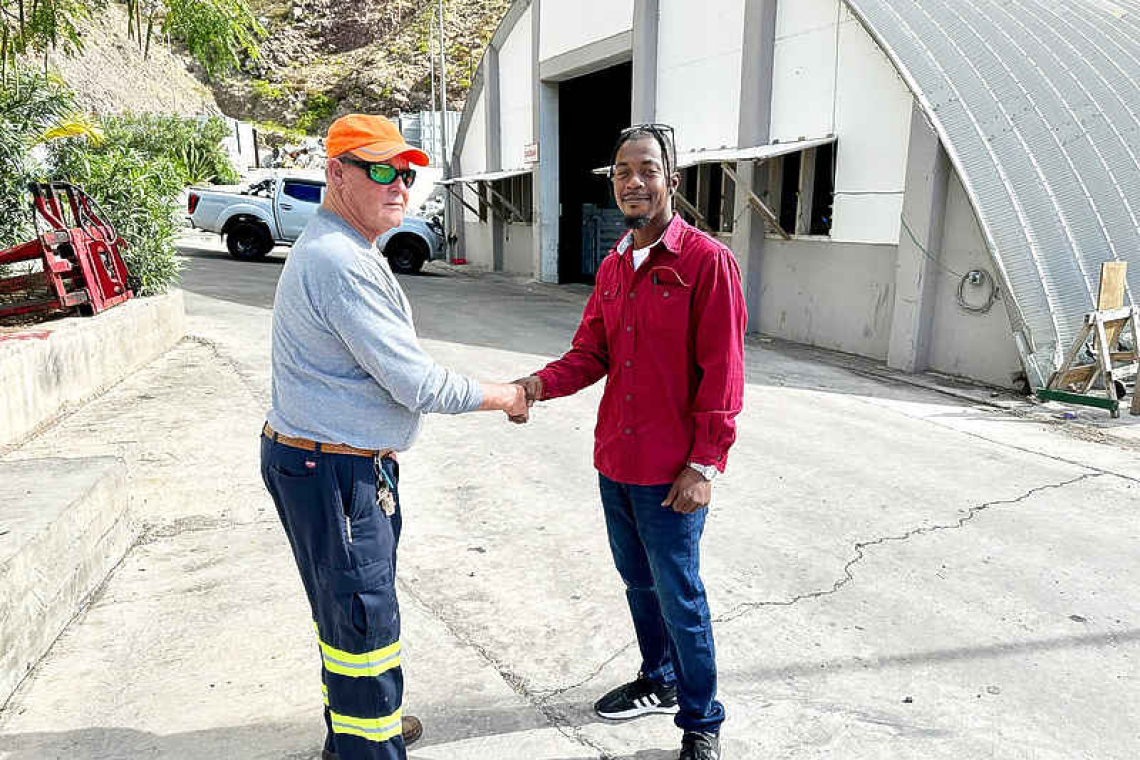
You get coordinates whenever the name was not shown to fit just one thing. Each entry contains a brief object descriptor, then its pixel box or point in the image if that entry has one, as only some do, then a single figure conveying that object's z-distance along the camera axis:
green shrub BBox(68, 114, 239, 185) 30.48
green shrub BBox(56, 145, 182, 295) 9.41
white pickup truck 18.86
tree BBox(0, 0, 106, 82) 8.55
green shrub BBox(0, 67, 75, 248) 8.39
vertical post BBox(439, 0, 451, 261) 22.77
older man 2.17
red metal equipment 7.45
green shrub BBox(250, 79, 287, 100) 62.34
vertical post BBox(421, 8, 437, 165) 33.06
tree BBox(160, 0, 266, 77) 8.48
